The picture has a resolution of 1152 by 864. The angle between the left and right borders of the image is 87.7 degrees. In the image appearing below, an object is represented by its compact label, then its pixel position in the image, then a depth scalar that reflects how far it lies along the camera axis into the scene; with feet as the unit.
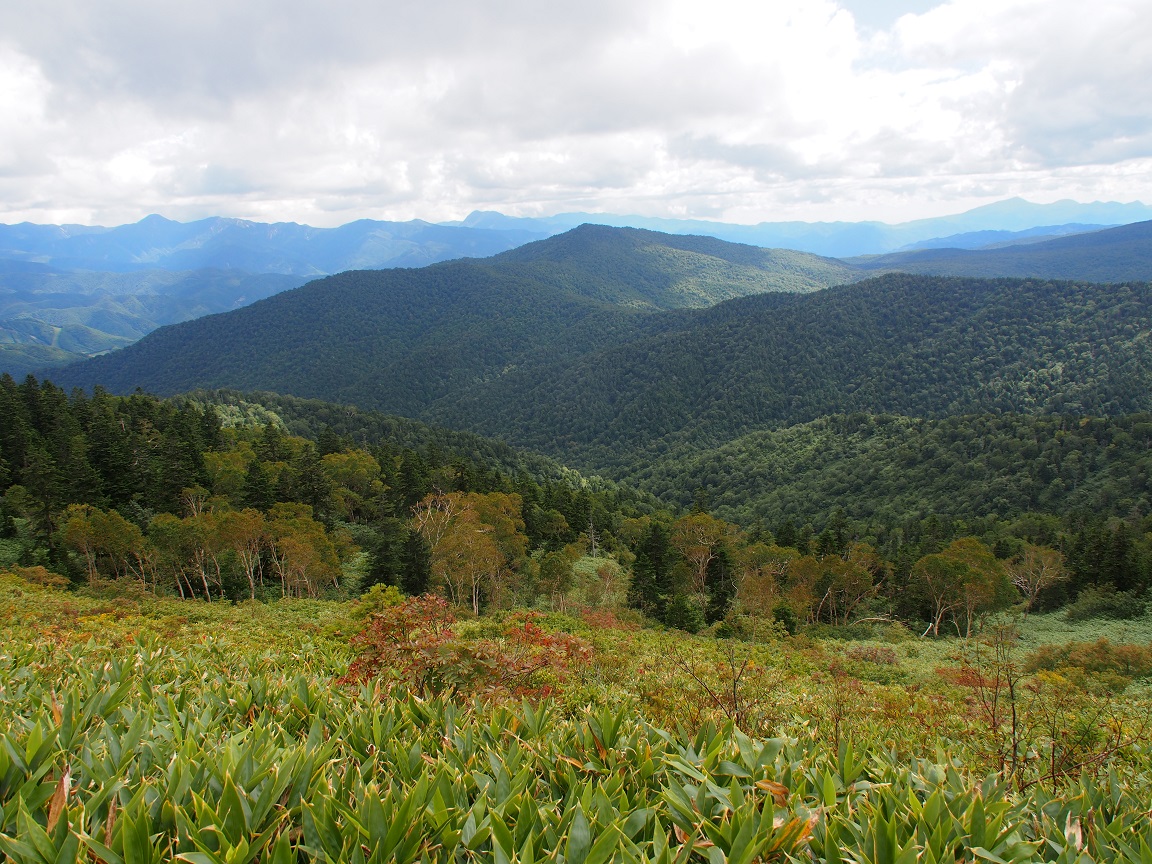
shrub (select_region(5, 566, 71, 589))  83.61
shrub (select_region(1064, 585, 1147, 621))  102.17
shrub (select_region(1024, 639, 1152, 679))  66.49
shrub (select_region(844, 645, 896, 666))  74.38
